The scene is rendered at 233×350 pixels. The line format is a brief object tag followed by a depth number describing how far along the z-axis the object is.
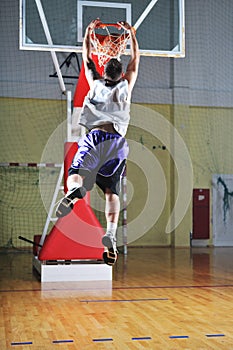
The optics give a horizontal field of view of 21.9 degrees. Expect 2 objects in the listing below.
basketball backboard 7.63
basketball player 5.19
